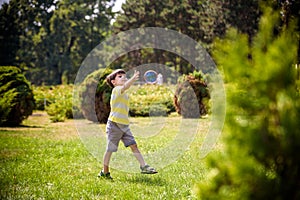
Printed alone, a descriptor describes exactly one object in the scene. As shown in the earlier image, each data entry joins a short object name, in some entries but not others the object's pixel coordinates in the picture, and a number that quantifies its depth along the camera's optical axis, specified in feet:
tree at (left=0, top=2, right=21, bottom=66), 173.78
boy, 22.74
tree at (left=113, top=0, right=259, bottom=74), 133.69
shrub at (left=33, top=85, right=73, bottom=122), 69.01
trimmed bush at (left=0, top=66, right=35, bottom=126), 55.88
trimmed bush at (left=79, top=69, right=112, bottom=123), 59.31
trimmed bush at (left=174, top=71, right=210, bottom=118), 66.90
